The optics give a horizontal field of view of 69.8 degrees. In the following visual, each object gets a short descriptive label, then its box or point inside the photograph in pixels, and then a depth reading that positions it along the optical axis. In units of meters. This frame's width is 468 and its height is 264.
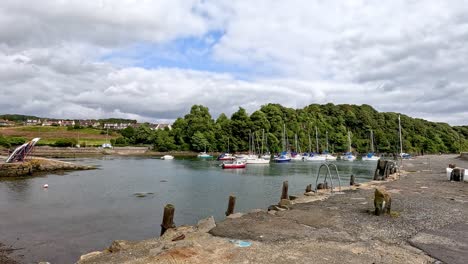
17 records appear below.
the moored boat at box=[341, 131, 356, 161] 121.71
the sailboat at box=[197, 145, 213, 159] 126.41
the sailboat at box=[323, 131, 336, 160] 117.07
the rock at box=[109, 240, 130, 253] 13.06
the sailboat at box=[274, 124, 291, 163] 103.56
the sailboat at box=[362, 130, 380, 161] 119.05
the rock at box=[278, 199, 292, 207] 19.12
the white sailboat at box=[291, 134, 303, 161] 114.80
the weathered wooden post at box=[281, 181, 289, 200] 25.12
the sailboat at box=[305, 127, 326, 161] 115.19
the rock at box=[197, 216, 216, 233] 14.55
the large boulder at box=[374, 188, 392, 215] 16.31
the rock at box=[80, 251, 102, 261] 12.64
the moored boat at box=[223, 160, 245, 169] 76.75
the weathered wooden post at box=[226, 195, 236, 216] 21.22
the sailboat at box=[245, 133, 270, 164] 91.14
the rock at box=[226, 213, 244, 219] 17.12
